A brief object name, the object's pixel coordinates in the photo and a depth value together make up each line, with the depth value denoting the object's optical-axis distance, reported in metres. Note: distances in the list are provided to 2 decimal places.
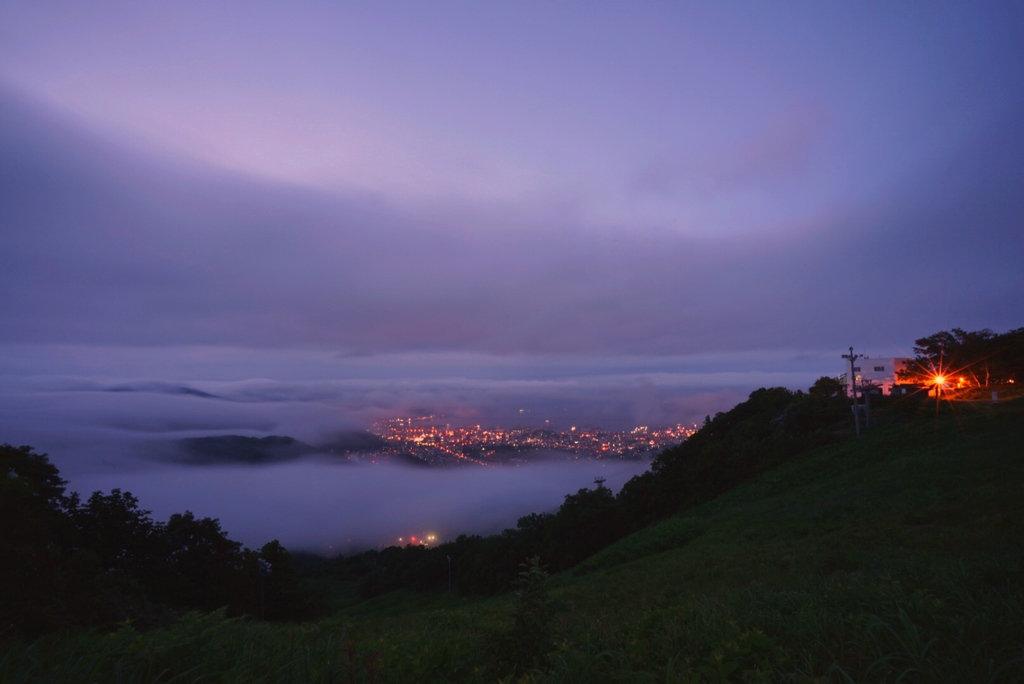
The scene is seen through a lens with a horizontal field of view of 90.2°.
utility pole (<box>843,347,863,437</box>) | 26.69
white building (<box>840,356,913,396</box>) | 56.56
